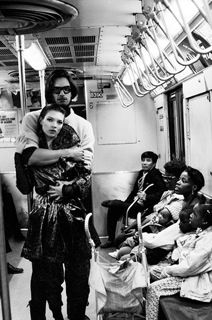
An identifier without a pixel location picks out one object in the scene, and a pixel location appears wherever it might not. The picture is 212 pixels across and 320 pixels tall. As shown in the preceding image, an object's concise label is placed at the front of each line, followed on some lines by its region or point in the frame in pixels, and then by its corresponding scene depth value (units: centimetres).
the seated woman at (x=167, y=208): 425
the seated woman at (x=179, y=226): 358
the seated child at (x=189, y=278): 267
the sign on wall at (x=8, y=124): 746
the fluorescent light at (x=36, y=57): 456
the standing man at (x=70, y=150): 277
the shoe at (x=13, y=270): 478
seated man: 550
